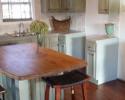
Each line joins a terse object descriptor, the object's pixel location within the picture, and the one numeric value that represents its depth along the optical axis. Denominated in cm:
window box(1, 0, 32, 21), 332
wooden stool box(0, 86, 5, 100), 165
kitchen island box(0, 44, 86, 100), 141
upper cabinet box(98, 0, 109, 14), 298
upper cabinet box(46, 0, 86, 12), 336
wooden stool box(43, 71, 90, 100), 160
